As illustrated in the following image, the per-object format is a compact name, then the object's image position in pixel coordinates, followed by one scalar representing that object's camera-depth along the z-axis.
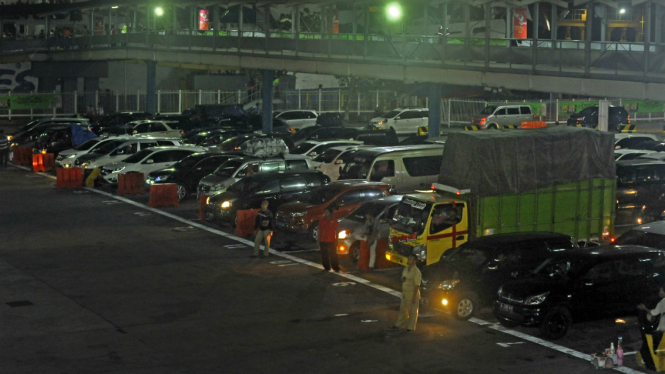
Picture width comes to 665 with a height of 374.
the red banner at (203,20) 59.31
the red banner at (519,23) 40.22
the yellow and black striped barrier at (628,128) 47.39
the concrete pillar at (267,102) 45.44
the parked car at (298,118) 50.56
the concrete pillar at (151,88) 55.09
